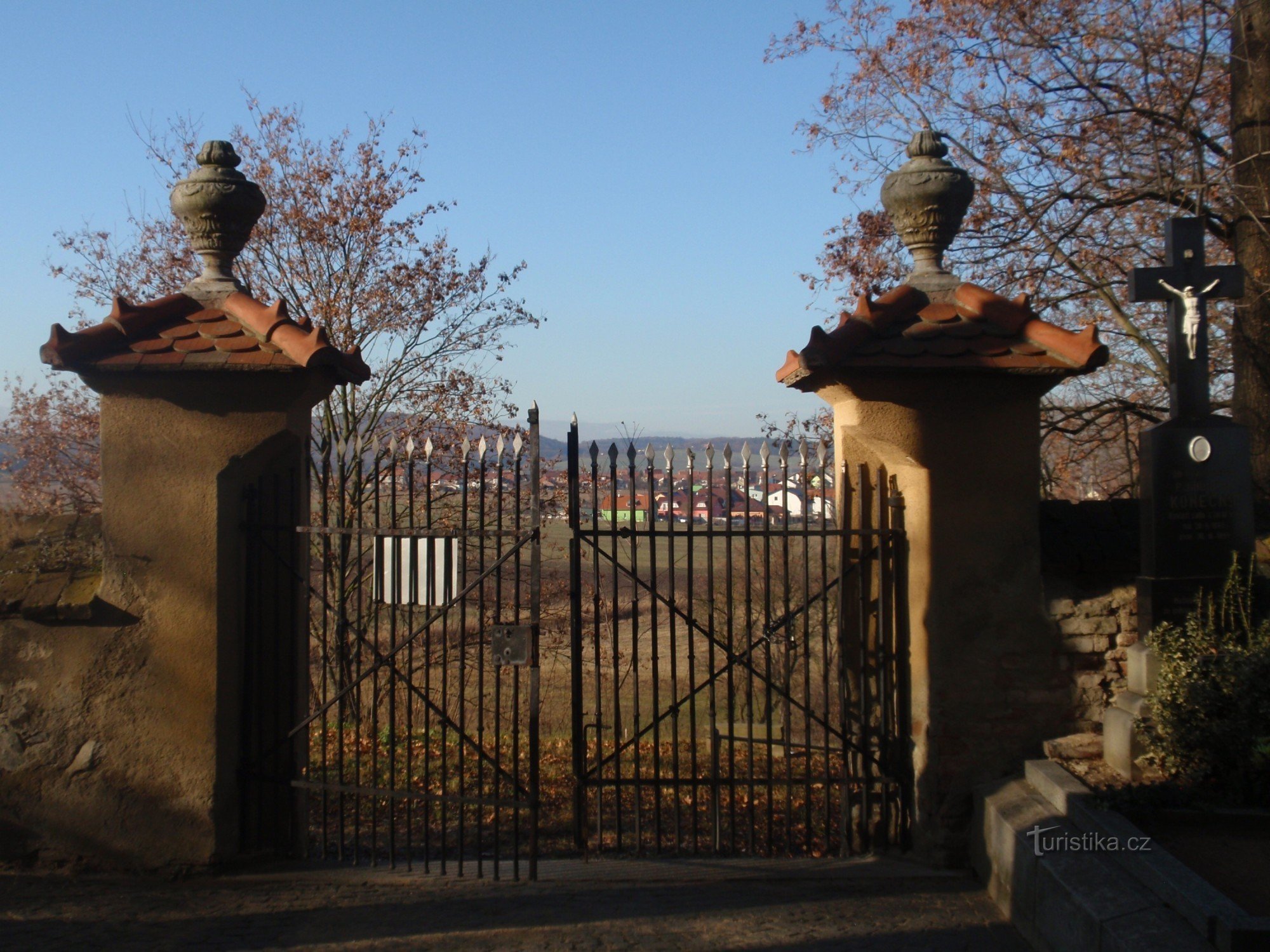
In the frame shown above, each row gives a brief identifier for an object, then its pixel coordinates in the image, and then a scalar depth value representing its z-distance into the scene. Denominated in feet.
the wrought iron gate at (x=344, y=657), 14.79
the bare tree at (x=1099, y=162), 30.71
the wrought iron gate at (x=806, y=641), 15.28
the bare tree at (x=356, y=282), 38.09
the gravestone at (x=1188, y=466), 15.17
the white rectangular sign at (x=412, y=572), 15.28
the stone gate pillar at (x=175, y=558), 15.29
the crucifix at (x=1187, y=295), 16.35
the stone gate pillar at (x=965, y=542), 15.38
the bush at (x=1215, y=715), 13.29
